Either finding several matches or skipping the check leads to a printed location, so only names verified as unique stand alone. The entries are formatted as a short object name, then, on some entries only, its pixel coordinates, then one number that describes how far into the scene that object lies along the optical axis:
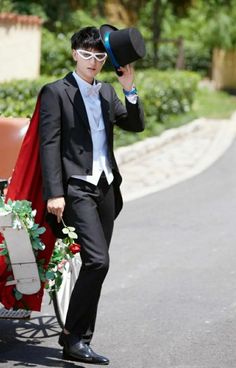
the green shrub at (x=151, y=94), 28.83
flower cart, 10.61
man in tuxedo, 10.63
